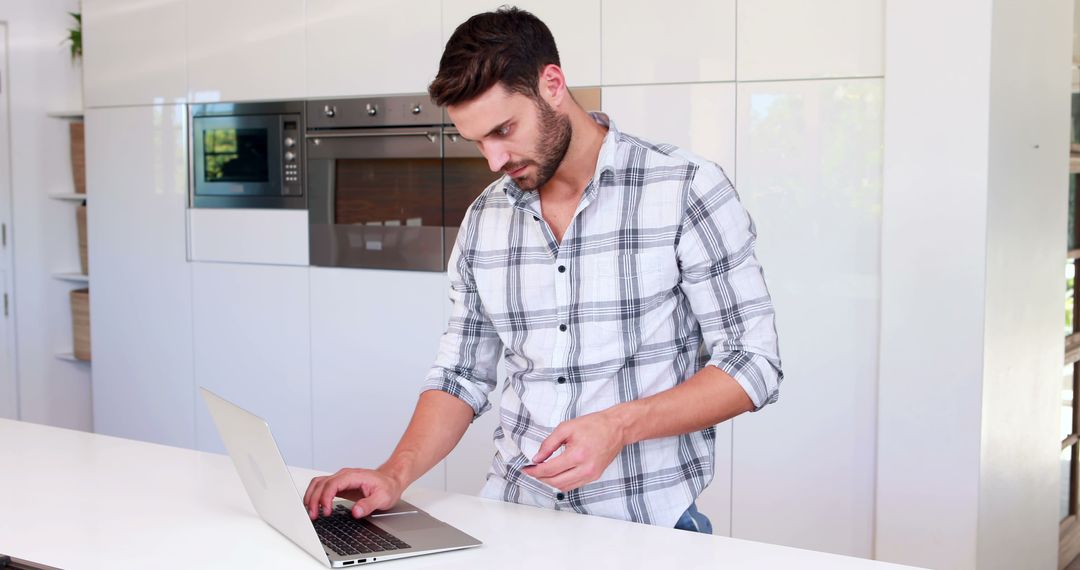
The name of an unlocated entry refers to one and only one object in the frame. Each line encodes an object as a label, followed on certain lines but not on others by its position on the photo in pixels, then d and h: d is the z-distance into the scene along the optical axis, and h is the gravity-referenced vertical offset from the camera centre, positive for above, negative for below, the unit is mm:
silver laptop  1408 -449
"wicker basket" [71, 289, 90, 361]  4758 -515
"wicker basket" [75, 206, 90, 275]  4723 -126
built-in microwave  3865 +183
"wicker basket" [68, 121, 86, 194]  4730 +205
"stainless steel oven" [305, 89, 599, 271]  3531 +83
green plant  4656 +716
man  1644 -140
